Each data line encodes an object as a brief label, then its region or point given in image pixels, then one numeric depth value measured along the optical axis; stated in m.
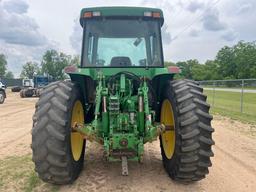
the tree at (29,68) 57.56
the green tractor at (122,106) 2.57
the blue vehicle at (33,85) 17.88
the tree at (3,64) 57.64
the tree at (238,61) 44.80
